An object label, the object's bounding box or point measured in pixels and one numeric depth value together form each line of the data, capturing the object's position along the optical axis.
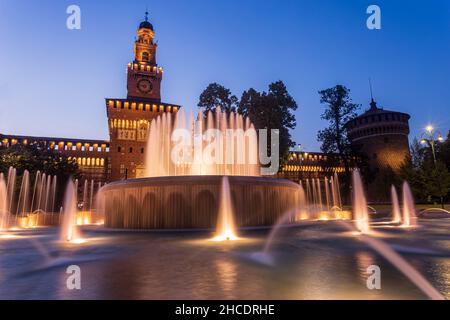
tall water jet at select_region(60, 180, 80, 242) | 9.78
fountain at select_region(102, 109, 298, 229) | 11.95
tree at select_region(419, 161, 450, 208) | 30.09
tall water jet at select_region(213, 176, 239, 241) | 11.96
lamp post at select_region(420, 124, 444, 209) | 22.40
